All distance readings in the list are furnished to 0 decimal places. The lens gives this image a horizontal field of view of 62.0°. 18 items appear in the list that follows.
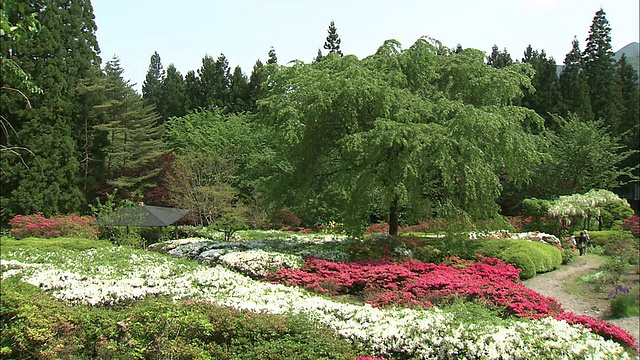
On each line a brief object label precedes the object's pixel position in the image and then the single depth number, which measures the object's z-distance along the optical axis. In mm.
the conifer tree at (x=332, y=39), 39844
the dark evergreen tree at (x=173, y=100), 42125
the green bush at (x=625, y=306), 7579
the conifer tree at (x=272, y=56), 42109
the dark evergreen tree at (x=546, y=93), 35375
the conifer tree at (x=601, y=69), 33875
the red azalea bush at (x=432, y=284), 7027
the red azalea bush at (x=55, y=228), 18578
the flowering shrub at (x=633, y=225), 16219
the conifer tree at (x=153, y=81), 49625
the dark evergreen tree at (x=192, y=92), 41438
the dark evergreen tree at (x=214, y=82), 41281
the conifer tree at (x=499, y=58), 40447
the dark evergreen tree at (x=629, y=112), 31688
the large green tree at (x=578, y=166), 25312
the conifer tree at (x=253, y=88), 40059
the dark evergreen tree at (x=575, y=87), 32375
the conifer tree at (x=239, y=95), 40438
